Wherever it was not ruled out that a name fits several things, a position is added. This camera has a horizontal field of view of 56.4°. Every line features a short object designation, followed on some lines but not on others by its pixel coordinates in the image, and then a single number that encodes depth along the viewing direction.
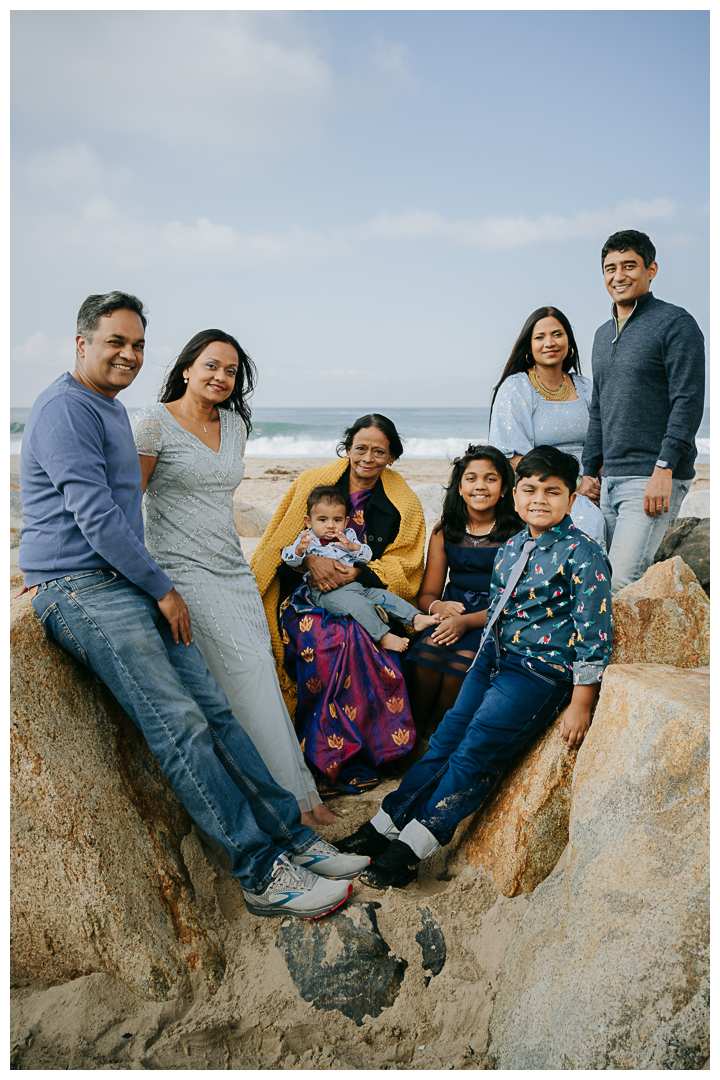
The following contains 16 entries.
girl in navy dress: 3.16
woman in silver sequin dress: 2.75
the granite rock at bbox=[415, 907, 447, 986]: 2.14
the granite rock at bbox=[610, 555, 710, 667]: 2.70
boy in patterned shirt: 2.37
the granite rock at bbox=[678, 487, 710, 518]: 8.30
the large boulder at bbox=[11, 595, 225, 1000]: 2.00
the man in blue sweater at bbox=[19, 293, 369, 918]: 2.11
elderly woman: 3.16
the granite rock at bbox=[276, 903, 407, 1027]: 2.03
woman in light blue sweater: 3.63
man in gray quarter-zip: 3.15
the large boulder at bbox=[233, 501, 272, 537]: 7.84
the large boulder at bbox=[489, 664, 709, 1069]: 1.59
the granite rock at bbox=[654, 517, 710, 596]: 4.84
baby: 3.28
